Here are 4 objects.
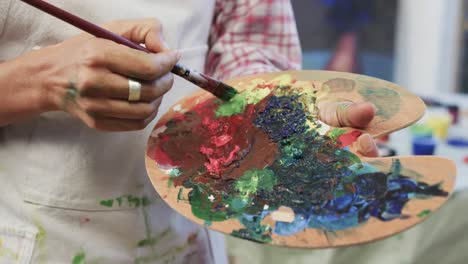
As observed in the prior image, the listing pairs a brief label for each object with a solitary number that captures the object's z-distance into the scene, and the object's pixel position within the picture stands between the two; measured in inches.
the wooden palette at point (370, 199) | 20.8
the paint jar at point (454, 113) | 81.5
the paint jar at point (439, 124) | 75.2
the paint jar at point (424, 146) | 65.7
